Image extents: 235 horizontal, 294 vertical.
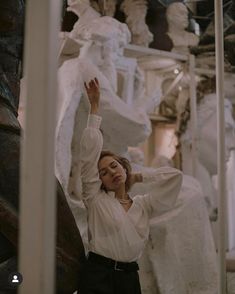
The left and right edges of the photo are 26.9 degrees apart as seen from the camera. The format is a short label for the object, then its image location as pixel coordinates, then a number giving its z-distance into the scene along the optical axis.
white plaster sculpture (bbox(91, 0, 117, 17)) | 2.77
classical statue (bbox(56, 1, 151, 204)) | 2.21
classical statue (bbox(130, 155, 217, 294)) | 2.20
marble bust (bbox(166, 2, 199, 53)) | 3.47
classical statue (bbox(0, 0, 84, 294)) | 1.18
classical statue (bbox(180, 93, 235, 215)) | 3.58
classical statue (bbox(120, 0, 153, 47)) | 3.38
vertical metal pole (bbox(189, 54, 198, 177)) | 3.25
